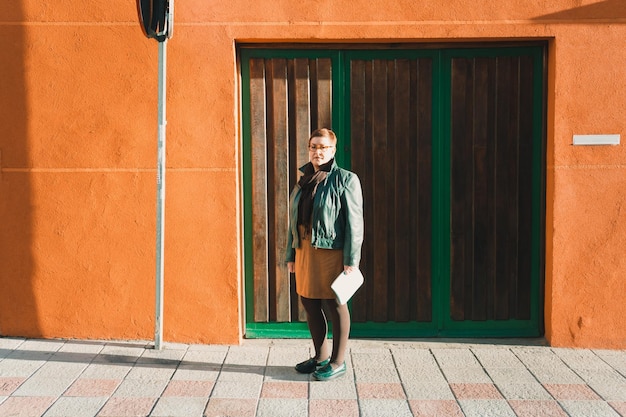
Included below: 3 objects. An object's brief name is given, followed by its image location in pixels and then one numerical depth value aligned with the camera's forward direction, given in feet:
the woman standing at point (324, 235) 16.88
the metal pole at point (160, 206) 19.06
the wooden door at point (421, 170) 20.84
